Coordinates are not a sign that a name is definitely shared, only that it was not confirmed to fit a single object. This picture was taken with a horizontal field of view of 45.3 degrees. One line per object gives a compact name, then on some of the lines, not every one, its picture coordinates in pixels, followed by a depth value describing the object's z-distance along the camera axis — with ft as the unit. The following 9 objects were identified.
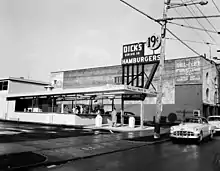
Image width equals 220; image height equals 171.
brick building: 125.29
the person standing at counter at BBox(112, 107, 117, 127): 80.01
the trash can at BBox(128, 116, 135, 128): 81.10
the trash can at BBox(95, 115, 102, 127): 81.71
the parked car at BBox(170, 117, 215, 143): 48.06
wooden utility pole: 54.13
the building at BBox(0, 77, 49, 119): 111.96
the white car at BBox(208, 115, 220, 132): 68.49
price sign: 75.05
